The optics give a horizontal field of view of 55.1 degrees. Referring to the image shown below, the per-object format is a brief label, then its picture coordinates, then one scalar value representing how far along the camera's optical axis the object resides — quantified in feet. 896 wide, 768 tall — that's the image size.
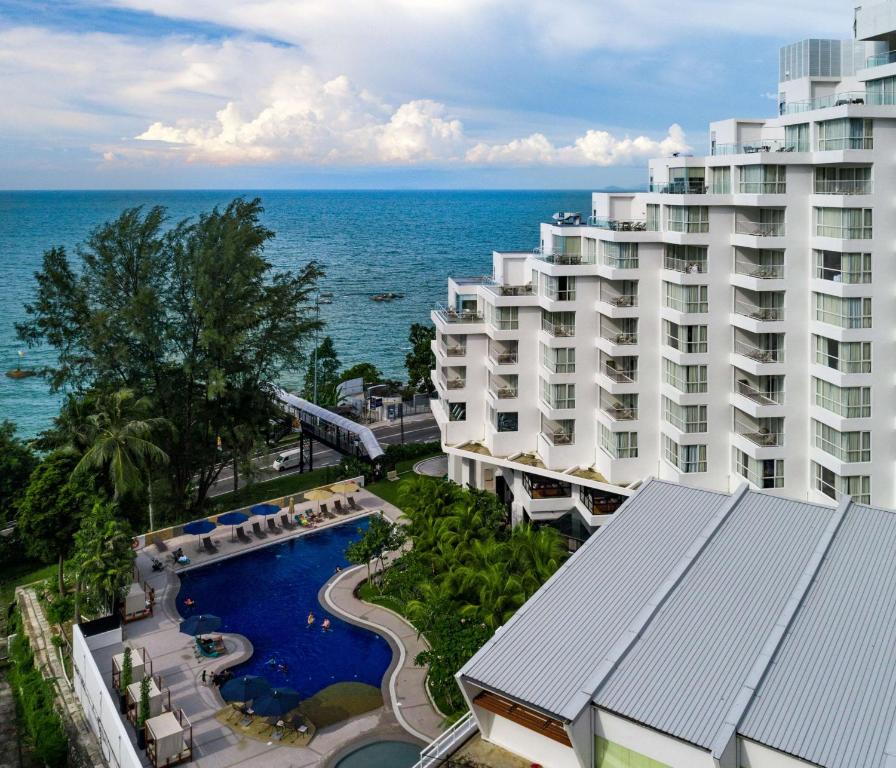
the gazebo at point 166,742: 92.89
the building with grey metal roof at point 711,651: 61.05
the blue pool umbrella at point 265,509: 164.66
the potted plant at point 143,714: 96.43
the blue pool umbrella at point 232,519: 160.56
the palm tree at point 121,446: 148.05
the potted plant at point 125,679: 103.30
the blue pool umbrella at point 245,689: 99.66
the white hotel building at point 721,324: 114.42
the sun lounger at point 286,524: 164.76
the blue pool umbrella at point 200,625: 117.08
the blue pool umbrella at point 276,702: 96.78
